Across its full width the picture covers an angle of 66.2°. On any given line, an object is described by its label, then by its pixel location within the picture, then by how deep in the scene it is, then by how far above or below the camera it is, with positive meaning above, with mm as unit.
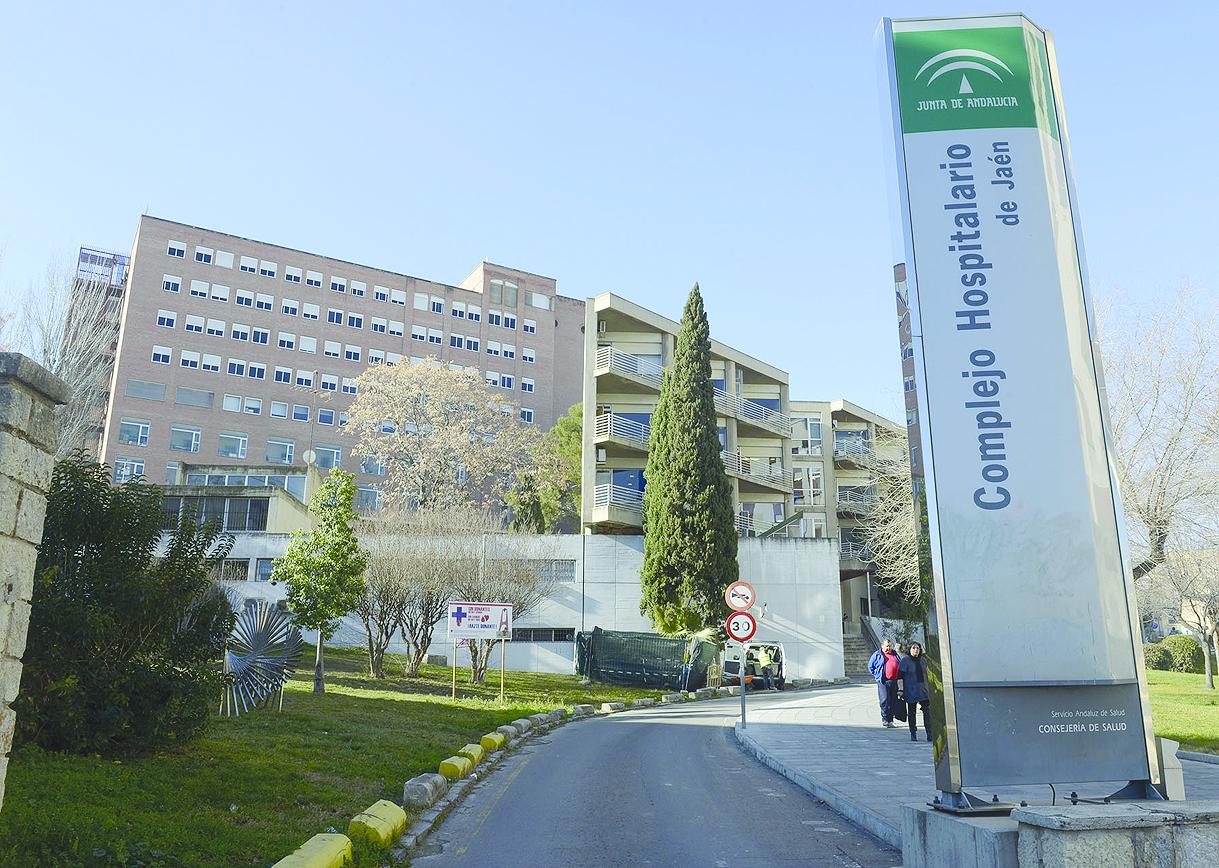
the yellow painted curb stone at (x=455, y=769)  11023 -1342
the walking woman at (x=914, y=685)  15273 -492
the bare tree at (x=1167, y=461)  22250 +4562
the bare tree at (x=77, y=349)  37562 +12413
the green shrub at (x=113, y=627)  9297 +265
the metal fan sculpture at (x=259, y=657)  14836 -64
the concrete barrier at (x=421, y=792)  9188 -1350
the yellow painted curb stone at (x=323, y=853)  6003 -1300
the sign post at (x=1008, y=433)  6035 +1486
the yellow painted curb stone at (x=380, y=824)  7309 -1351
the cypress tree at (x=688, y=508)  35125 +5532
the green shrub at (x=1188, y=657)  44562 -88
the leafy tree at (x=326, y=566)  21375 +1971
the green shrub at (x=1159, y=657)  45281 -95
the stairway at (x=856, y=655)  42656 -29
